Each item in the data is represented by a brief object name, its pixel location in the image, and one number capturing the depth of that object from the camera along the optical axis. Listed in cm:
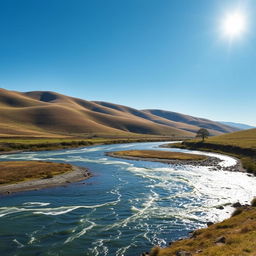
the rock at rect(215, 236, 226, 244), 2012
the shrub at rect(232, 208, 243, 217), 3119
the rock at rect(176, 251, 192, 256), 1902
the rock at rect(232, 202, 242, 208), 3636
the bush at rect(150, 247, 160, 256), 2088
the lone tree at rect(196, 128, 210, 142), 17599
